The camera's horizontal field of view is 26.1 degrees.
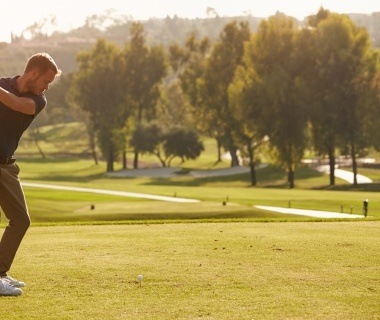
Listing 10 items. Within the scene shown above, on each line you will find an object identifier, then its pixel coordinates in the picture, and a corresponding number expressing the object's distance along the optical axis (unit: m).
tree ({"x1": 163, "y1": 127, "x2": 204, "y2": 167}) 105.75
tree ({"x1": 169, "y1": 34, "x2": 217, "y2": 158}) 103.00
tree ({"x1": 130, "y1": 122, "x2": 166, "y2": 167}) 105.94
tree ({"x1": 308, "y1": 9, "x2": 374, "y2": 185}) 74.75
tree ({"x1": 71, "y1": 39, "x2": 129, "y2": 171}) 106.12
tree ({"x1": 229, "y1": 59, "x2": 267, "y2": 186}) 77.50
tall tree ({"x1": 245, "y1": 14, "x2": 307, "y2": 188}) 76.75
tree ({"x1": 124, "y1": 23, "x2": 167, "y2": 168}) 109.44
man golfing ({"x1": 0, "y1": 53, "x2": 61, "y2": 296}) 9.53
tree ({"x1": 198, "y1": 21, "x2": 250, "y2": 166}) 89.62
